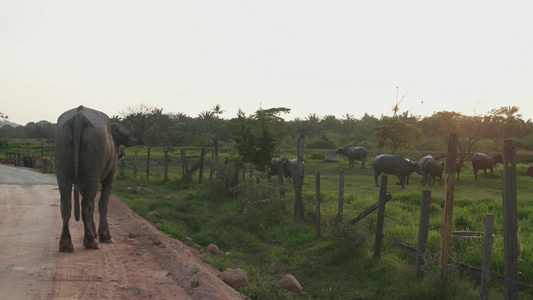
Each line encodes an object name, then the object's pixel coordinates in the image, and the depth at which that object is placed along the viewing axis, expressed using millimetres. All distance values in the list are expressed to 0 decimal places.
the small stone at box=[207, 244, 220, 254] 9227
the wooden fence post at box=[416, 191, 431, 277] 7230
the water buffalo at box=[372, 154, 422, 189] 21719
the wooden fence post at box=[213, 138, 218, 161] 21433
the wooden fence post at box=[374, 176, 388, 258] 8281
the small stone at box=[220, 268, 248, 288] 6684
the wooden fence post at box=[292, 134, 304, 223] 11375
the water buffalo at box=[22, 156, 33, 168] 31203
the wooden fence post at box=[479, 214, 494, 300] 5723
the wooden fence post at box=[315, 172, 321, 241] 10258
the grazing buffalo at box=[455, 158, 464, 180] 24267
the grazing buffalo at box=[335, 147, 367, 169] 31281
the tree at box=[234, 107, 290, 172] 17375
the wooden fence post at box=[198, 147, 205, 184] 20609
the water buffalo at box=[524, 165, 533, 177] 23683
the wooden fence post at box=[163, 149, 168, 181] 21891
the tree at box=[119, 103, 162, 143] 52125
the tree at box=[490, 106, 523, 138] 34719
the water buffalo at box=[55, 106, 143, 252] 6734
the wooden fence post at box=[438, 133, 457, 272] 6758
